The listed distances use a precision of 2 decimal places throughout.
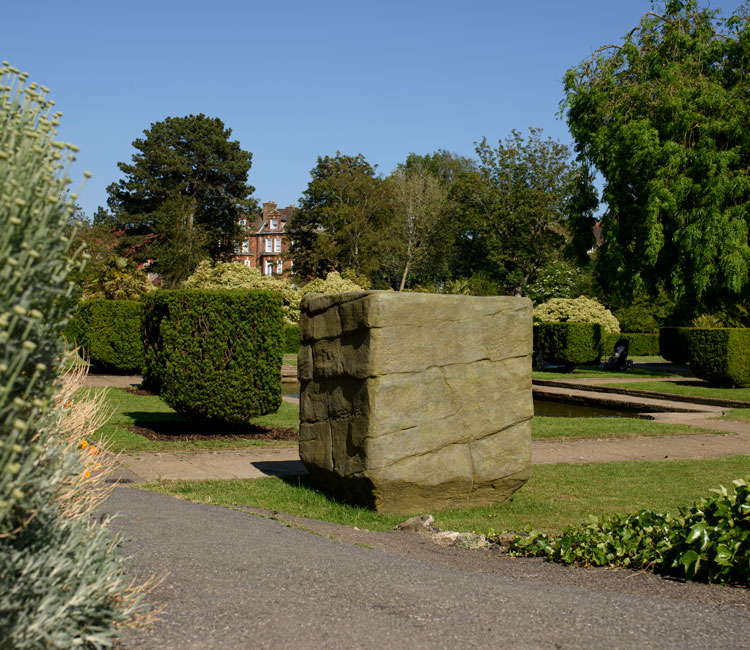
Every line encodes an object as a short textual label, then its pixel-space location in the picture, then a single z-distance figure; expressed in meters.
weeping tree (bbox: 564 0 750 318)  24.08
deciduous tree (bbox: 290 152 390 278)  53.97
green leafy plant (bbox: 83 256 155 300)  24.86
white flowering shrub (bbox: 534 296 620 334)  35.81
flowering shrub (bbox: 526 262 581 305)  46.91
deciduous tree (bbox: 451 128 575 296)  49.91
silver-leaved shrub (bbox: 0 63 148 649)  2.29
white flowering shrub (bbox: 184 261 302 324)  32.66
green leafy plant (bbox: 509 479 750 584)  4.94
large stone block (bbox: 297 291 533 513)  6.83
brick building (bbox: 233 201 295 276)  87.38
